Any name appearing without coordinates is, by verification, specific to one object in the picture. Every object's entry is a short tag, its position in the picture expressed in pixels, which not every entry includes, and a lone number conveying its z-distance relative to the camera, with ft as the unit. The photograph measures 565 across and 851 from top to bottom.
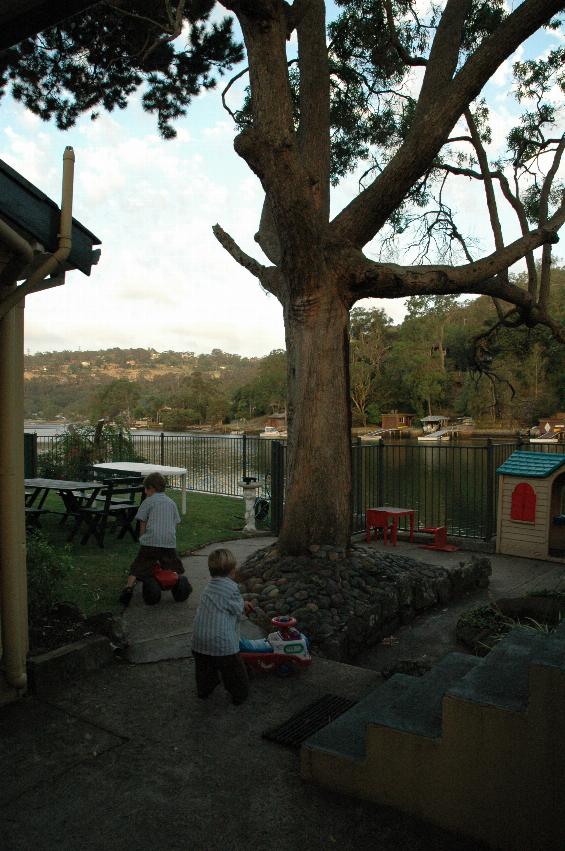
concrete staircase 9.05
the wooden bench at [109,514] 30.96
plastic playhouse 33.86
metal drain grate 12.85
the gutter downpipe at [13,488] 14.16
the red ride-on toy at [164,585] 21.83
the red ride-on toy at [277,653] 15.92
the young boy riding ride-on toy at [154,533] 22.03
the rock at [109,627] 17.16
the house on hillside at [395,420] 231.44
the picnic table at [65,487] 32.09
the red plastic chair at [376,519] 36.47
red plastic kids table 36.24
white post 38.96
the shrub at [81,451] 53.93
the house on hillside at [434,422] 209.46
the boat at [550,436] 115.97
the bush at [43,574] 17.46
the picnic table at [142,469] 39.55
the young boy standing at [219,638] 14.17
